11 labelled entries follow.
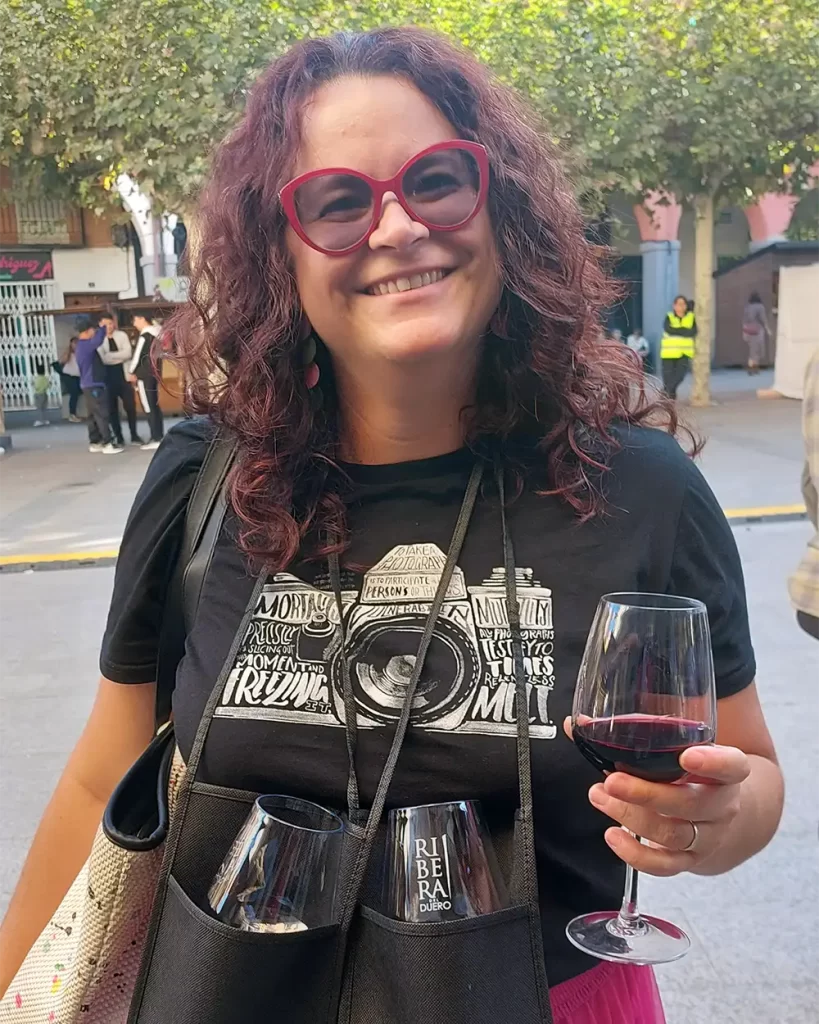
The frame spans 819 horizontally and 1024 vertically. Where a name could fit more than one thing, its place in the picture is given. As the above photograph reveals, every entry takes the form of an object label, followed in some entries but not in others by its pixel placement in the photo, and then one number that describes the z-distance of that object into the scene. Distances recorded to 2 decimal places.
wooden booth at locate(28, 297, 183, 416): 16.95
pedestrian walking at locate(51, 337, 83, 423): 17.06
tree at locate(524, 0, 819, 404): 12.19
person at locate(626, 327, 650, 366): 17.59
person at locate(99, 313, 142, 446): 12.83
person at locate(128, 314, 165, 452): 12.42
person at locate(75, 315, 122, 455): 12.70
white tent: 15.93
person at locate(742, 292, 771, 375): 23.19
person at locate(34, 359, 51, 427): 17.98
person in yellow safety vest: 15.09
